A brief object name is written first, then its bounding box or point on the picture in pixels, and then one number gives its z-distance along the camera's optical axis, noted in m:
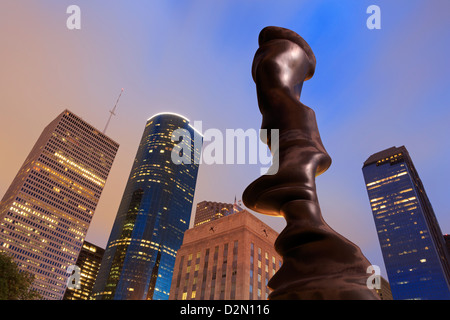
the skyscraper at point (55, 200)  140.25
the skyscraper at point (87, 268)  179.65
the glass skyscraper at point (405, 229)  124.25
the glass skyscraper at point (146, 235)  164.50
